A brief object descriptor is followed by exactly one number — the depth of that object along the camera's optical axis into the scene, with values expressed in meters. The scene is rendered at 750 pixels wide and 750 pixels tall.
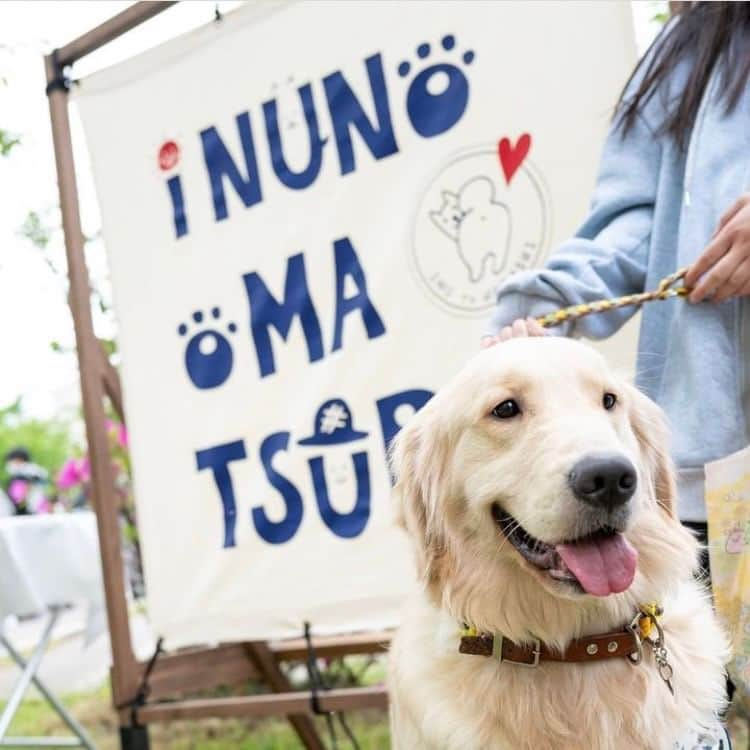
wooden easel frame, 3.02
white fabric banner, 2.61
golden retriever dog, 1.43
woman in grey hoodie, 1.72
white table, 3.67
